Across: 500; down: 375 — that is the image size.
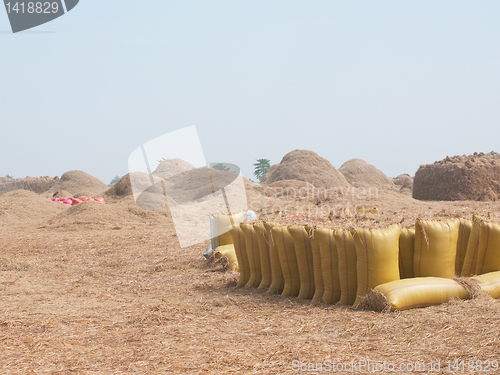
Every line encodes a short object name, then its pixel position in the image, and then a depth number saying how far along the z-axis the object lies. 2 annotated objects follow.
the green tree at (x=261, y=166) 72.04
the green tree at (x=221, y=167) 35.80
